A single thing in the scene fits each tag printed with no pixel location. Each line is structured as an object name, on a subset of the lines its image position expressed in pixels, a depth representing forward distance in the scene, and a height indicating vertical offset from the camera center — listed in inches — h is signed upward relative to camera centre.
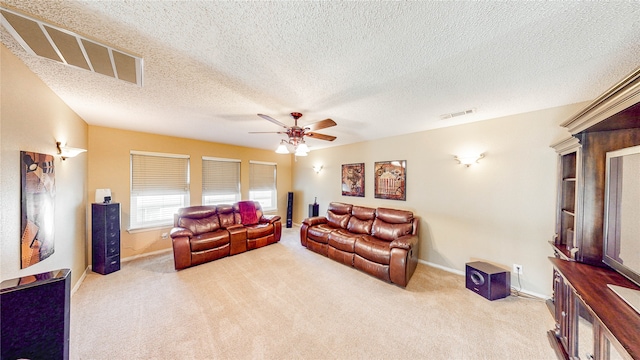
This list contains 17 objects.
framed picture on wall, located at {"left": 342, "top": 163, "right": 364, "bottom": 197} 180.1 -0.8
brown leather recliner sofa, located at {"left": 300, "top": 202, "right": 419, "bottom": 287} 112.2 -41.1
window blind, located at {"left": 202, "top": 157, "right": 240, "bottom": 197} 185.6 +0.4
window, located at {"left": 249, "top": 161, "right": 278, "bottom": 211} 219.6 -7.9
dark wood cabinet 43.9 -25.2
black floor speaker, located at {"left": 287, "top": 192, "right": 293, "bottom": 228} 238.5 -36.3
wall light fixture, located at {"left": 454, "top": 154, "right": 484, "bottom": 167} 118.0 +12.2
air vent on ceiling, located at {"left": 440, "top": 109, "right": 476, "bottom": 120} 103.3 +35.2
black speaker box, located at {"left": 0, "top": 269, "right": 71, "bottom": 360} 34.5 -25.8
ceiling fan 100.4 +24.1
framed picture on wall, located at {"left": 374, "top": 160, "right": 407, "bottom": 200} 152.3 -0.9
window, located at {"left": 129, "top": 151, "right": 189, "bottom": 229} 150.9 -9.2
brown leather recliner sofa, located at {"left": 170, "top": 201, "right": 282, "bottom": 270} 132.3 -42.3
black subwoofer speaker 96.7 -50.2
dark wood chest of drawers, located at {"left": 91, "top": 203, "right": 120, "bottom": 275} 120.8 -38.9
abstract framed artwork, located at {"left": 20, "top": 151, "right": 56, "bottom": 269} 63.5 -11.4
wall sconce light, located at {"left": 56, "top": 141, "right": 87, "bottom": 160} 88.7 +10.8
